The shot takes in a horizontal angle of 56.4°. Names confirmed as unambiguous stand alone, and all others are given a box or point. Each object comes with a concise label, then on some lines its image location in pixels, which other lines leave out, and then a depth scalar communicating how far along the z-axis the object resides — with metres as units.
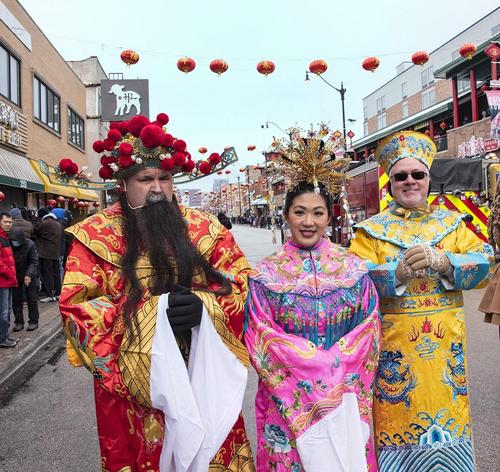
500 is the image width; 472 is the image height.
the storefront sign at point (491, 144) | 12.57
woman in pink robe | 1.91
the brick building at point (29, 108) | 13.16
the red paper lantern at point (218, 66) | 9.45
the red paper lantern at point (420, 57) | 9.02
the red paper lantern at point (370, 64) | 9.55
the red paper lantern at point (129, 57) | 9.18
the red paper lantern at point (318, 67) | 9.25
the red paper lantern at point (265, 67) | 9.73
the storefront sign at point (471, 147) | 15.89
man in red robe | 1.91
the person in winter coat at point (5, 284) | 6.00
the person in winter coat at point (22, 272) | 6.99
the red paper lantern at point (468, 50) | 9.17
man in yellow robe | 2.31
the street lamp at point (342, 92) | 18.35
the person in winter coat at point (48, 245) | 8.84
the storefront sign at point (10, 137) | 12.70
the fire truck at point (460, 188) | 8.96
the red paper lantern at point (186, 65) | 9.53
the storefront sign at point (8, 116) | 12.65
